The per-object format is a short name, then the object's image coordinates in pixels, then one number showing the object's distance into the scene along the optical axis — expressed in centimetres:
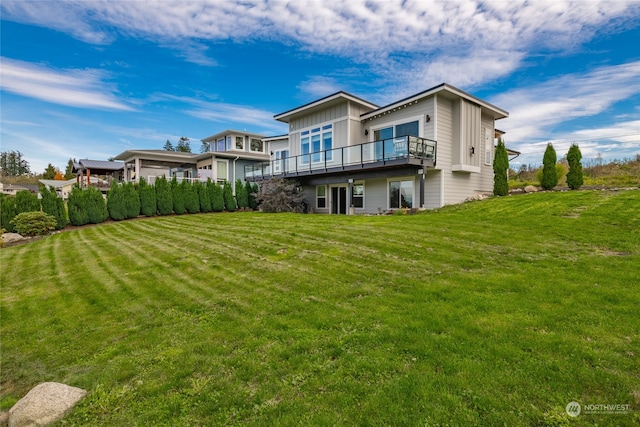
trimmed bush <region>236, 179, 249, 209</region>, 2184
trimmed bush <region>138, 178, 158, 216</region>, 1886
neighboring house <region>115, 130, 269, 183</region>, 2695
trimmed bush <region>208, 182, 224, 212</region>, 2094
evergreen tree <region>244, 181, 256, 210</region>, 2213
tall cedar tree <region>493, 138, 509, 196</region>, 1530
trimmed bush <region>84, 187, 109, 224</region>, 1683
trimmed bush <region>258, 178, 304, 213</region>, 1831
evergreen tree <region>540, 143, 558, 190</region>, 1504
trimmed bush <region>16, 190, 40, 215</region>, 1537
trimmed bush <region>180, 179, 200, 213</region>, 2006
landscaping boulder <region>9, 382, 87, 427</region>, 259
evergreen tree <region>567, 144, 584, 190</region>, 1401
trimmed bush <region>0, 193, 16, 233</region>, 1509
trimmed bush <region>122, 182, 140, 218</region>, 1814
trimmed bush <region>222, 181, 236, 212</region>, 2145
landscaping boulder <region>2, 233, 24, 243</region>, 1341
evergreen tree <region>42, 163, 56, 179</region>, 6562
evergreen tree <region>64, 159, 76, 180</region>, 6271
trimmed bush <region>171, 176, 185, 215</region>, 1977
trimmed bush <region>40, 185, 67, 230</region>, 1553
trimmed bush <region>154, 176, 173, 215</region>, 1938
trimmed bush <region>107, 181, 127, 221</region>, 1772
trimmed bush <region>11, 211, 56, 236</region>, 1434
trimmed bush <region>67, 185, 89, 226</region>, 1638
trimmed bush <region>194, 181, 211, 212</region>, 2053
